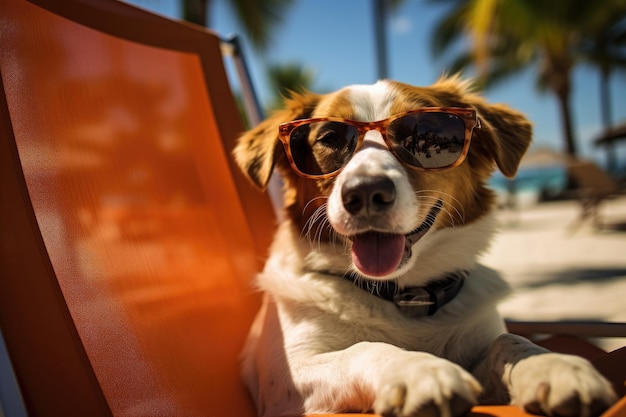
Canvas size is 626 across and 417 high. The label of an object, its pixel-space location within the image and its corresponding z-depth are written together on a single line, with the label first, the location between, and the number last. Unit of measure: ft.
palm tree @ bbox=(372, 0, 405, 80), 28.19
